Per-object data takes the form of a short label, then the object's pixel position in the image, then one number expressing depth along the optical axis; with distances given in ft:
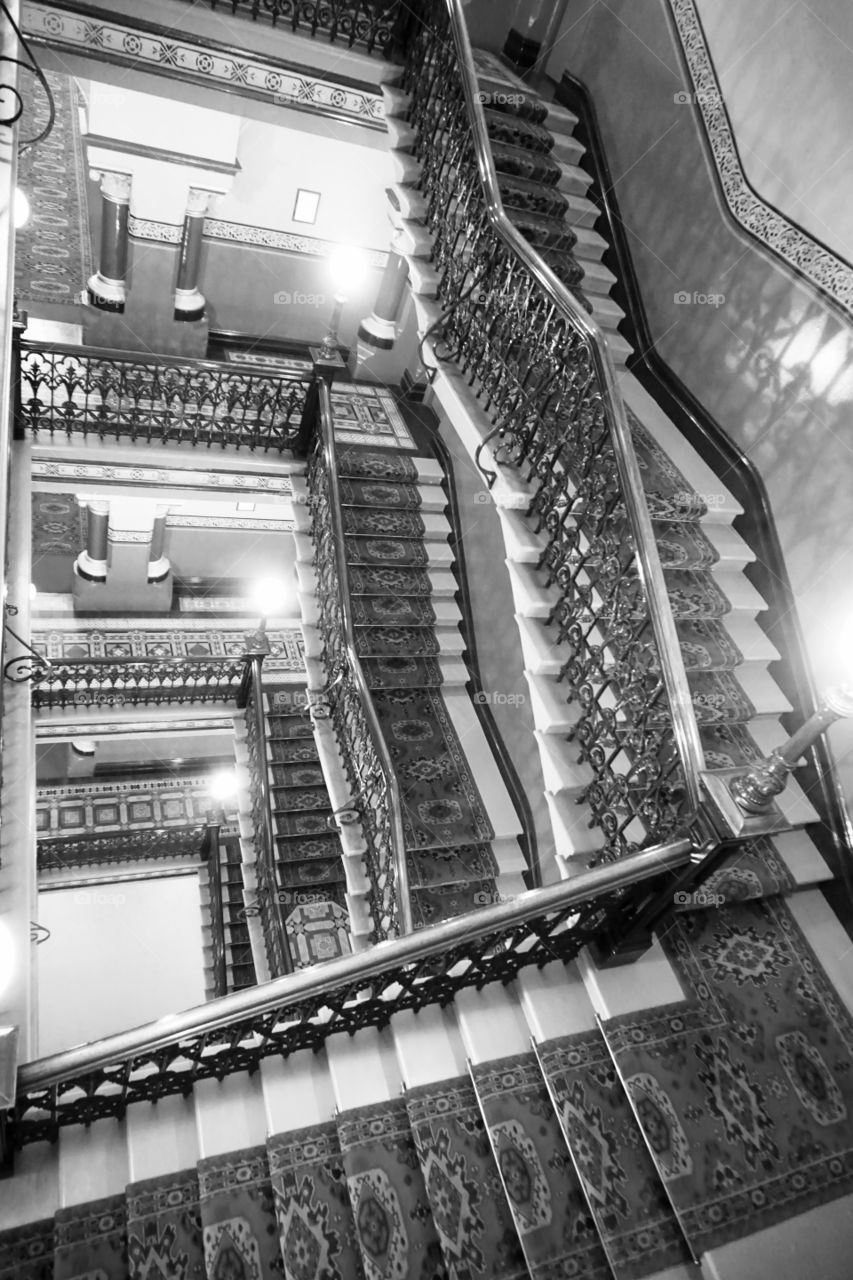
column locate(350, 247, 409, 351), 26.76
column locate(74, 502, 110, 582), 29.43
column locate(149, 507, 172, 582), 30.89
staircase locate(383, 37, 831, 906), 12.59
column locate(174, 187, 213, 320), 23.06
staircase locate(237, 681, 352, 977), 22.44
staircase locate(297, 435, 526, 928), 17.13
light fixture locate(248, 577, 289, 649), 34.32
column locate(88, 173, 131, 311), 22.03
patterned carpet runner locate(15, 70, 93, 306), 25.44
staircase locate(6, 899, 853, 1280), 8.38
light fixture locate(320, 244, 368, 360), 24.97
